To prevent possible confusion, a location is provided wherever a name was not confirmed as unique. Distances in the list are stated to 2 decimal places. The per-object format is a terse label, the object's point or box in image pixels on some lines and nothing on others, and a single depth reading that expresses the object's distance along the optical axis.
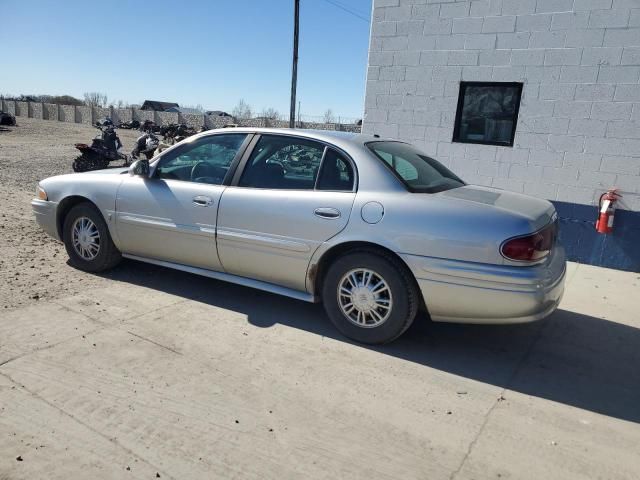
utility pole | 14.48
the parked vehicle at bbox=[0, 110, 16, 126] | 28.33
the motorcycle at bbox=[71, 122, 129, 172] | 12.28
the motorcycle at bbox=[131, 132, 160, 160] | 13.45
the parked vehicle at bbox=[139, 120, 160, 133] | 25.45
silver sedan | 3.24
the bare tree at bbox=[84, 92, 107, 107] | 101.07
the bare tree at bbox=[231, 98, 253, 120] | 70.75
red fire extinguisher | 6.09
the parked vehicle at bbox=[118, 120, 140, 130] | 36.25
